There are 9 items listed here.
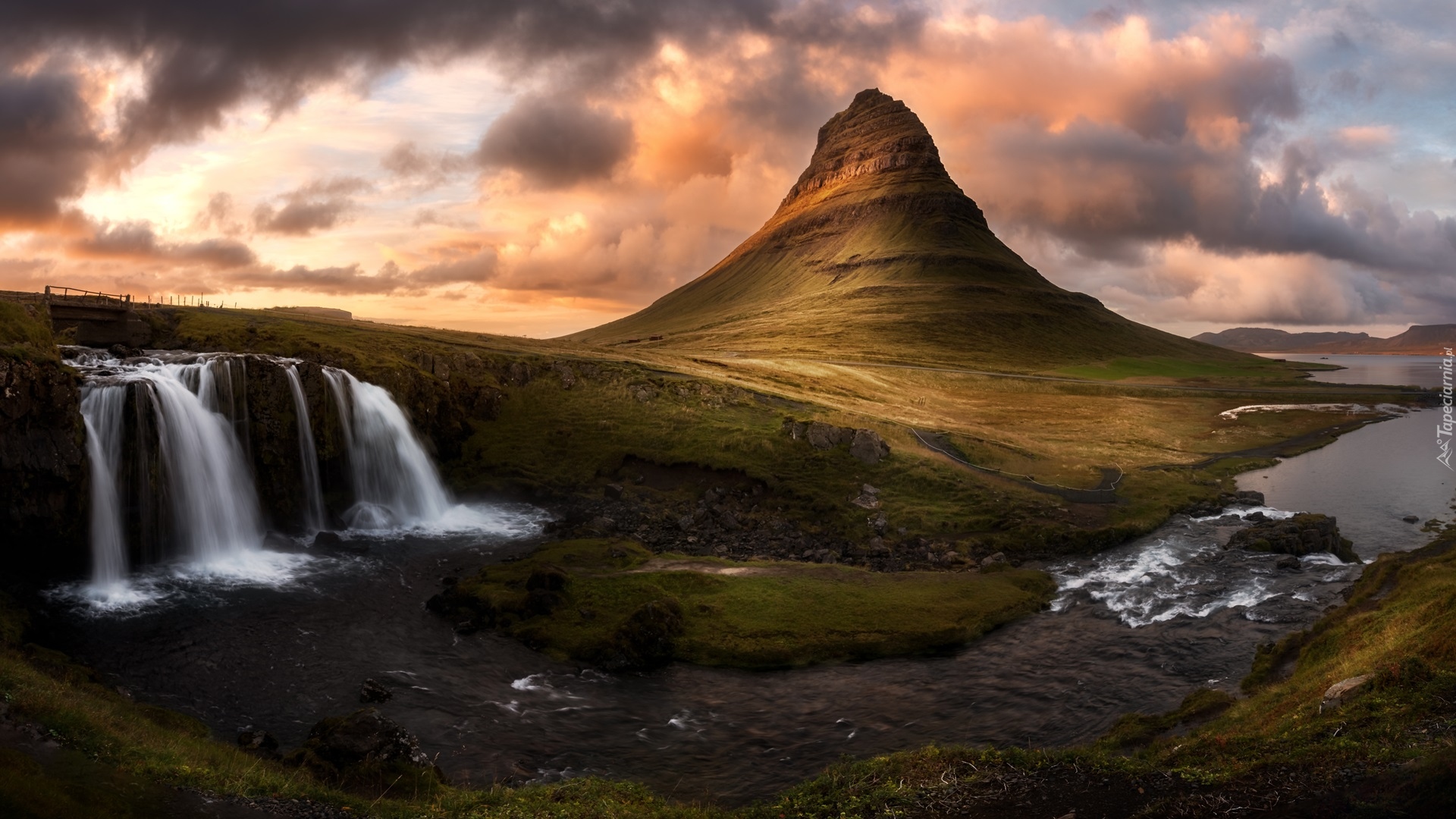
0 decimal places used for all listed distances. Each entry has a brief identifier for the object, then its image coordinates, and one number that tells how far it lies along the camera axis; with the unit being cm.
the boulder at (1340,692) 1841
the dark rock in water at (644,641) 3200
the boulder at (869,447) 6188
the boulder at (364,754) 2050
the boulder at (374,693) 2792
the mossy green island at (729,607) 3306
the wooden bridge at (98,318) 6019
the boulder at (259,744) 2316
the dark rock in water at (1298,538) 4522
